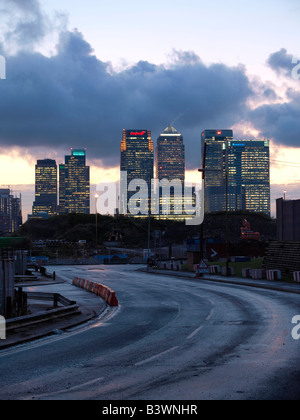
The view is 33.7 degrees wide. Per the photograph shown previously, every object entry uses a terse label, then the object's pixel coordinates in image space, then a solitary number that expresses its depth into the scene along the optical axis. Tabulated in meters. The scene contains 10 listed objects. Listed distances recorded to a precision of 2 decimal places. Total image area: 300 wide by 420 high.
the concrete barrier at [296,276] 39.06
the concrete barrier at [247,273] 47.27
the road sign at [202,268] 49.91
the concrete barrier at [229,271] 50.95
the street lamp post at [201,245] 50.12
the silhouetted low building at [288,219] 48.66
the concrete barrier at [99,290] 27.95
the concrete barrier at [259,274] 44.92
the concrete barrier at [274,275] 42.69
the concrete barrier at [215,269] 54.63
